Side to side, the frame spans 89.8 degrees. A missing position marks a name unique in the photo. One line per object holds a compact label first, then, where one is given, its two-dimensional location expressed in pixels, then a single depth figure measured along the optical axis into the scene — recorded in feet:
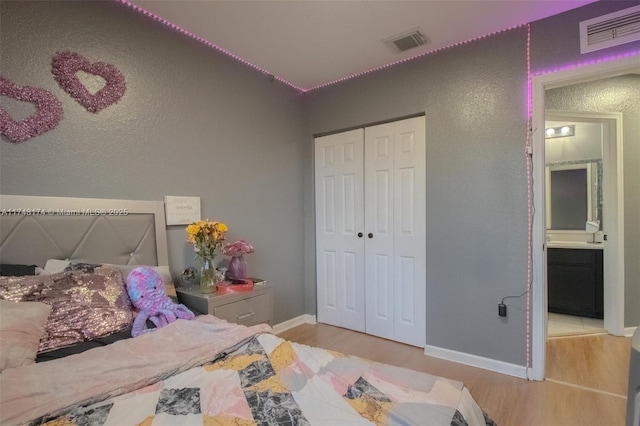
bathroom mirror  12.42
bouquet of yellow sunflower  7.09
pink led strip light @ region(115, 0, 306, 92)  7.20
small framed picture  7.80
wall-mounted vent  6.61
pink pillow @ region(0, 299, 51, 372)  3.73
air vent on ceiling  8.11
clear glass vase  7.16
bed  3.12
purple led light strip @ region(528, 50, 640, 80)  6.68
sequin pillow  4.48
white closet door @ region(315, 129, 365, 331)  10.85
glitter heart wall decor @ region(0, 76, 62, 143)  5.49
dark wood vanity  11.61
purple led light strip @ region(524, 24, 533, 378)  7.69
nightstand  6.87
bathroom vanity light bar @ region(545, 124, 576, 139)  13.08
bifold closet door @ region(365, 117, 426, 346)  9.50
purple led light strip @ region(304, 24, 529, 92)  8.12
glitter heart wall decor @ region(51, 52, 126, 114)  6.09
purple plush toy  5.39
